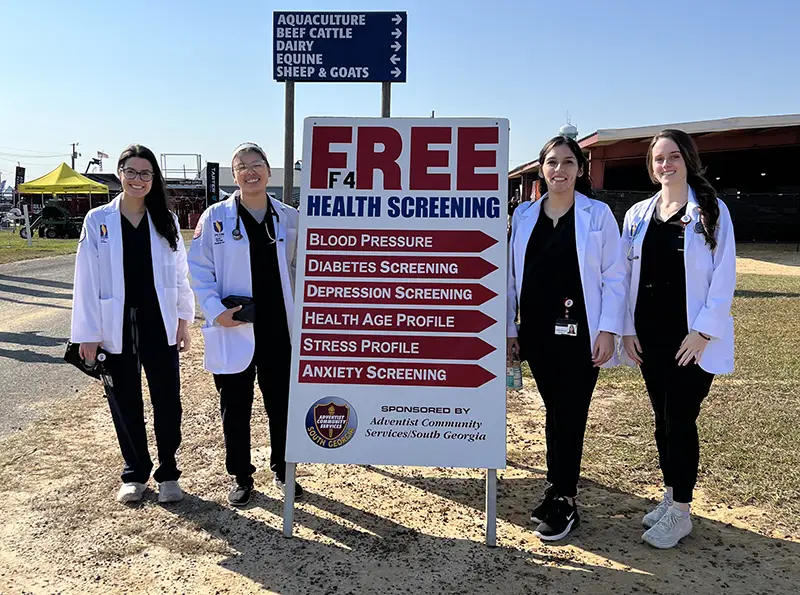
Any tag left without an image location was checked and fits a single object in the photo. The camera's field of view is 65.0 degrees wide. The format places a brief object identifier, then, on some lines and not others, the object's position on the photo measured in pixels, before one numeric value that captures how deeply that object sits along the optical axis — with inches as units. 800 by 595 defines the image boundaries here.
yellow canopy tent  1052.5
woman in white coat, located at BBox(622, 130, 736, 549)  113.1
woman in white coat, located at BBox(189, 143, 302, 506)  129.7
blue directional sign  178.4
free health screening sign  120.9
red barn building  767.7
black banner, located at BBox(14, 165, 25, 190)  1194.1
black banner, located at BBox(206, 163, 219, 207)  671.8
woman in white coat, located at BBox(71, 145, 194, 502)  131.6
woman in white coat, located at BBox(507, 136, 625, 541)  117.7
